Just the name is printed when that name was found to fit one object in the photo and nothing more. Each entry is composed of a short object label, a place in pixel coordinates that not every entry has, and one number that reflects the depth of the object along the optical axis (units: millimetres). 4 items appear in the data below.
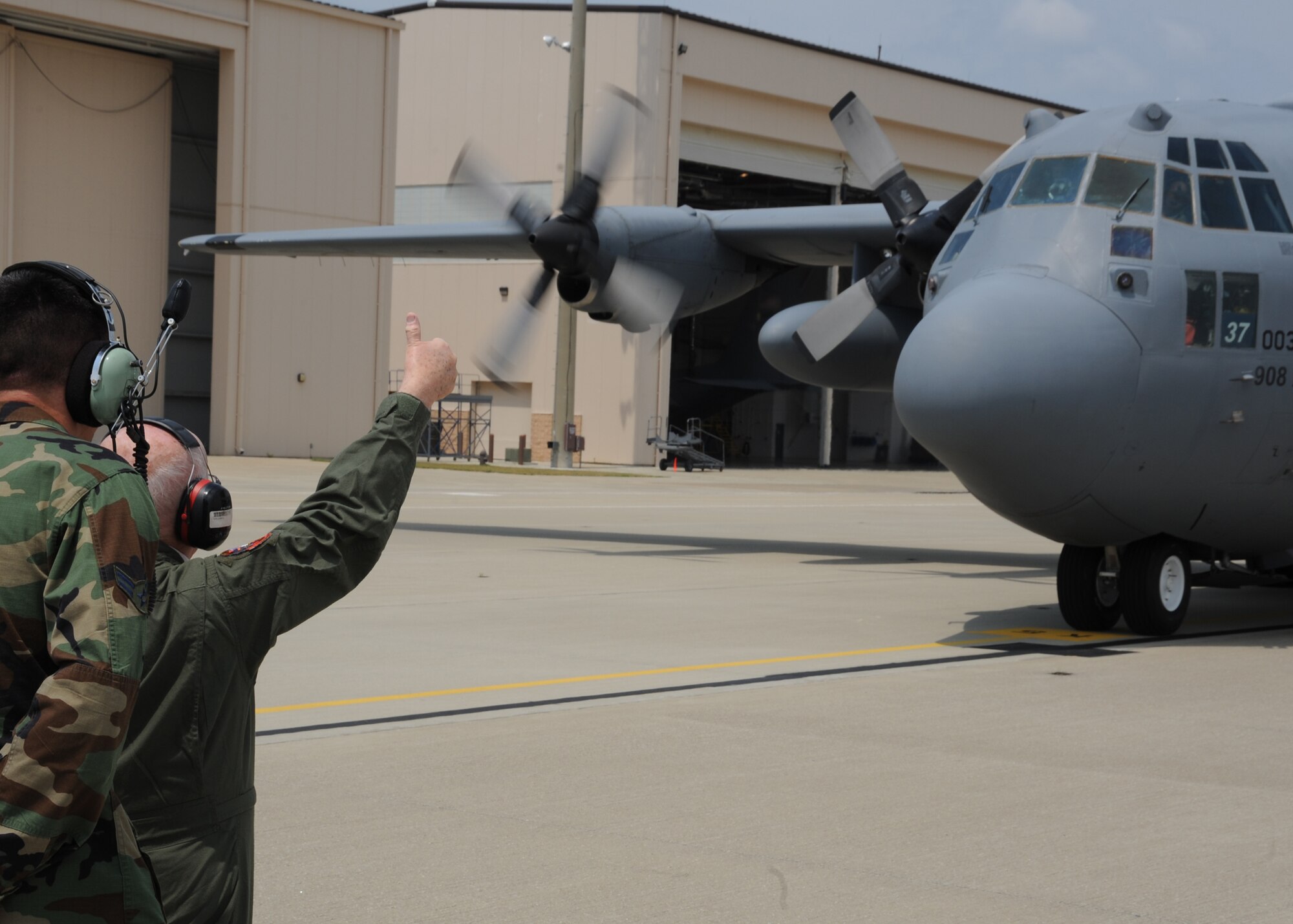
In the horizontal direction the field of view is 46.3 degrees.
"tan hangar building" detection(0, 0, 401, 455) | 39281
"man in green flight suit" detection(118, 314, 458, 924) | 2812
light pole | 36438
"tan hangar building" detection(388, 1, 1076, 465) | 45500
